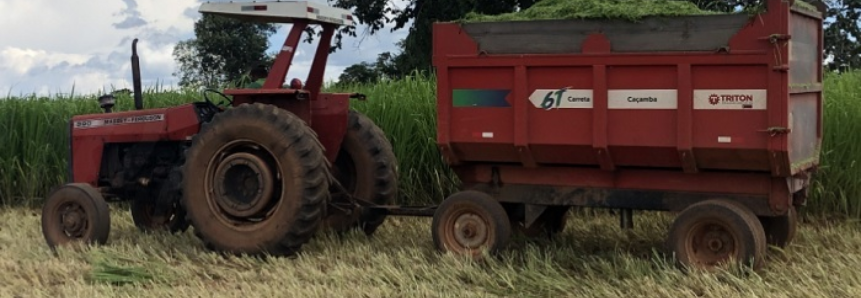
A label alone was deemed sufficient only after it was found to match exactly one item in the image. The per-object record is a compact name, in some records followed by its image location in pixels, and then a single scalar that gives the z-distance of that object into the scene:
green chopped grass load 5.66
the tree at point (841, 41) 18.80
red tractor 6.25
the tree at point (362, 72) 21.73
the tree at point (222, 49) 33.06
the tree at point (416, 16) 18.30
